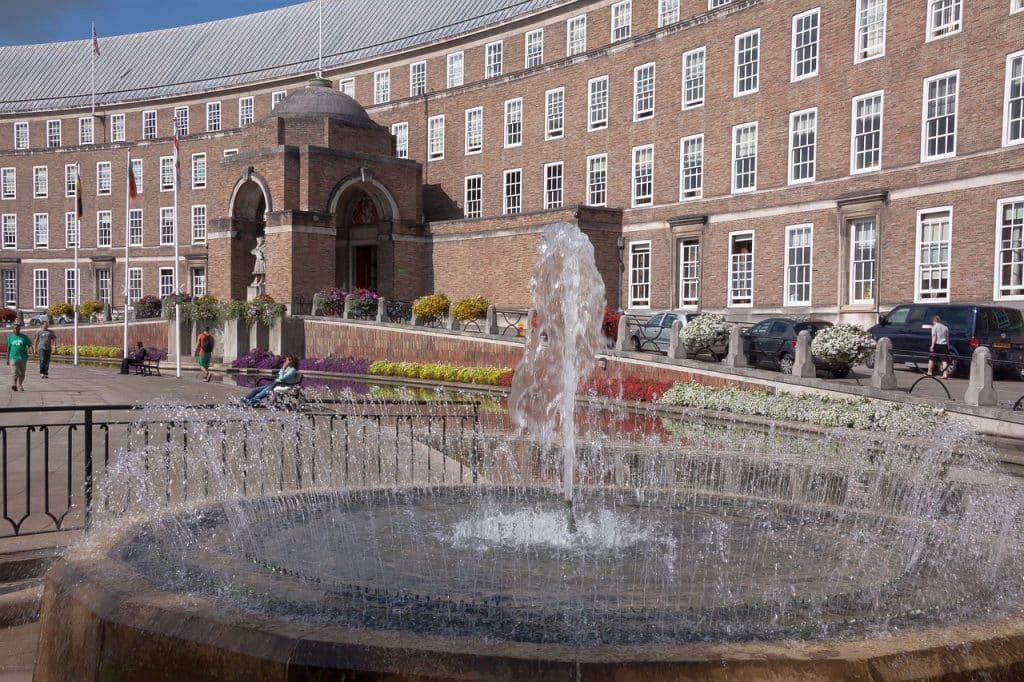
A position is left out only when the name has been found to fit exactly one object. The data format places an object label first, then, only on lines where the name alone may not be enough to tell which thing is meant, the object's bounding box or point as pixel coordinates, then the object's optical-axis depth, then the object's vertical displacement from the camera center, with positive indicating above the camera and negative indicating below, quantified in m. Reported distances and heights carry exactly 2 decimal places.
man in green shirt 22.53 -1.09
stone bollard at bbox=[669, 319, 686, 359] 23.17 -0.79
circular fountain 3.62 -1.60
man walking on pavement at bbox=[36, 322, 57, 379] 27.92 -1.22
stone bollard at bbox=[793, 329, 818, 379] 19.94 -0.94
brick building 26.58 +7.34
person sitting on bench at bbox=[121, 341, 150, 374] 31.81 -1.68
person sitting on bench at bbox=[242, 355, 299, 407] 18.09 -1.43
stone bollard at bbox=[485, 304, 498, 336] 29.72 -0.20
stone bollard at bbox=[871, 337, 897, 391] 18.31 -1.01
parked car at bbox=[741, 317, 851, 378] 21.80 -0.68
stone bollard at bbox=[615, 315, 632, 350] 24.72 -0.57
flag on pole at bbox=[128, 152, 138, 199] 34.48 +5.33
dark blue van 21.23 -0.31
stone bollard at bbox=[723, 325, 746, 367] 21.84 -0.84
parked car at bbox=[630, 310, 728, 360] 25.47 -0.48
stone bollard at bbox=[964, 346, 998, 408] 15.31 -1.10
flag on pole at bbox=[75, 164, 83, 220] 35.59 +4.83
